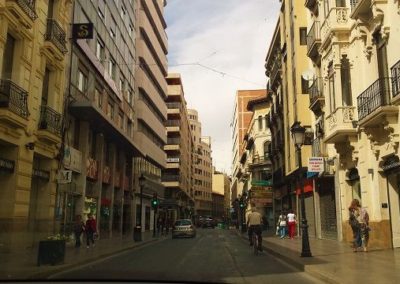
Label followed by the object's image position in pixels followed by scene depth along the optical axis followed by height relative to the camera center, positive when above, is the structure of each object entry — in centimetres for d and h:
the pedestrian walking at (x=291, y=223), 3125 +70
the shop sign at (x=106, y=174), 3391 +395
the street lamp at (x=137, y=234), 2986 -4
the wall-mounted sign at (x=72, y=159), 2536 +379
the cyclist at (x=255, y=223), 1983 +44
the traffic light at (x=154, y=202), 3660 +228
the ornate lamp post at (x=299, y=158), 1625 +258
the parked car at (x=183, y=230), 3844 +28
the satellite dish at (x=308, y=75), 2797 +871
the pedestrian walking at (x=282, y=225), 3241 +60
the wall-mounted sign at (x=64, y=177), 2041 +222
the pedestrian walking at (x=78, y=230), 2327 +13
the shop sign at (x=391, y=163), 1729 +251
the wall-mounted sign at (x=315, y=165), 1833 +250
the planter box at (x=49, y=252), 1419 -54
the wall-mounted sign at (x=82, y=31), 2573 +1013
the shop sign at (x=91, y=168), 2953 +380
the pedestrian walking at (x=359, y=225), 1781 +35
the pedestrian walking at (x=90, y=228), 2355 +23
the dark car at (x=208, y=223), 8488 +180
